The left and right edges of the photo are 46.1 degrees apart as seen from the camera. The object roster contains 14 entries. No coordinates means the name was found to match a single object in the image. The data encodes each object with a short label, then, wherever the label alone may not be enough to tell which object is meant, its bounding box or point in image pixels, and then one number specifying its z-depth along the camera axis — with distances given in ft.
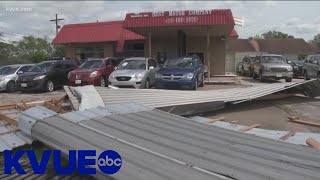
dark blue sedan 53.62
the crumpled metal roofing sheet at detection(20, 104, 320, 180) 13.20
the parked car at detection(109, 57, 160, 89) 53.98
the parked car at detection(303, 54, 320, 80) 77.57
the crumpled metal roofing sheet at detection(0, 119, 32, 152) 21.43
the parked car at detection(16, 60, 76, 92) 60.95
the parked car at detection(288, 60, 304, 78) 106.32
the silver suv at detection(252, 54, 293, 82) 78.02
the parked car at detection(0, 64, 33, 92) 65.82
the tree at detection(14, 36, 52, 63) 292.65
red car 59.15
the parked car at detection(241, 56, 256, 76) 99.66
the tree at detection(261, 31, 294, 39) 387.75
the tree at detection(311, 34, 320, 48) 361.92
